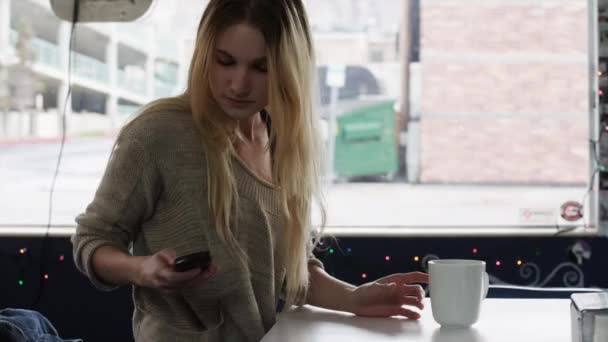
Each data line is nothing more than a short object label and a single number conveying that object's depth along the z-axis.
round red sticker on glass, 3.32
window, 3.36
